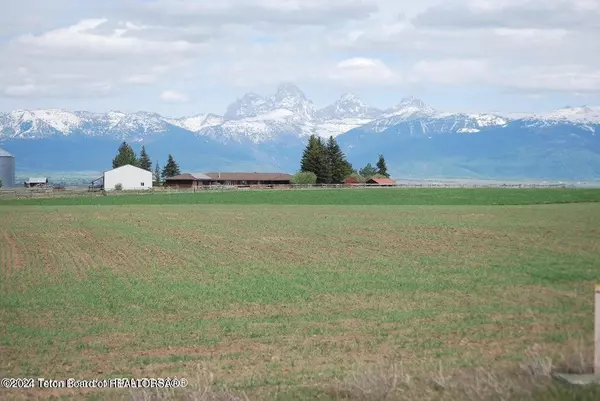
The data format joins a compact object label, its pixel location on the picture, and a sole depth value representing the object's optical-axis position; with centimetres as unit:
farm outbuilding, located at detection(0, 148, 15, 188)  19850
